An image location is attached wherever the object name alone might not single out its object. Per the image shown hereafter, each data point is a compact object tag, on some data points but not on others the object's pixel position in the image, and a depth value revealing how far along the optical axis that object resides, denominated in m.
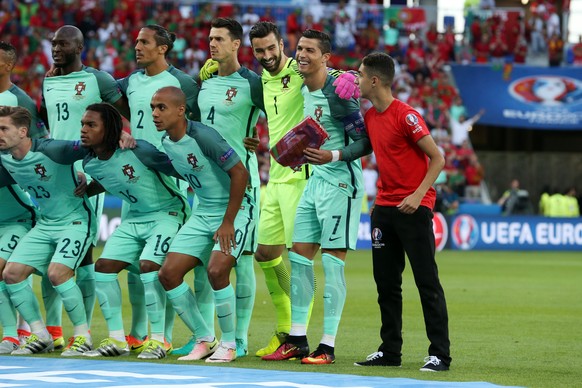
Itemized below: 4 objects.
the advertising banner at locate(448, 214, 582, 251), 58.91
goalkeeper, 18.44
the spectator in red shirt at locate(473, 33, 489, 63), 73.00
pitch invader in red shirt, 16.45
